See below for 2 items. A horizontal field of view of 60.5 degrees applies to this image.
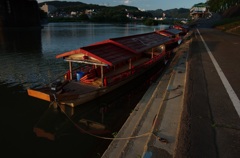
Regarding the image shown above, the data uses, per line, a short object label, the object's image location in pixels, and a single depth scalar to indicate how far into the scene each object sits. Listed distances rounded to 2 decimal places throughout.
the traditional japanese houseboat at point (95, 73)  12.92
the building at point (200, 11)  154.38
